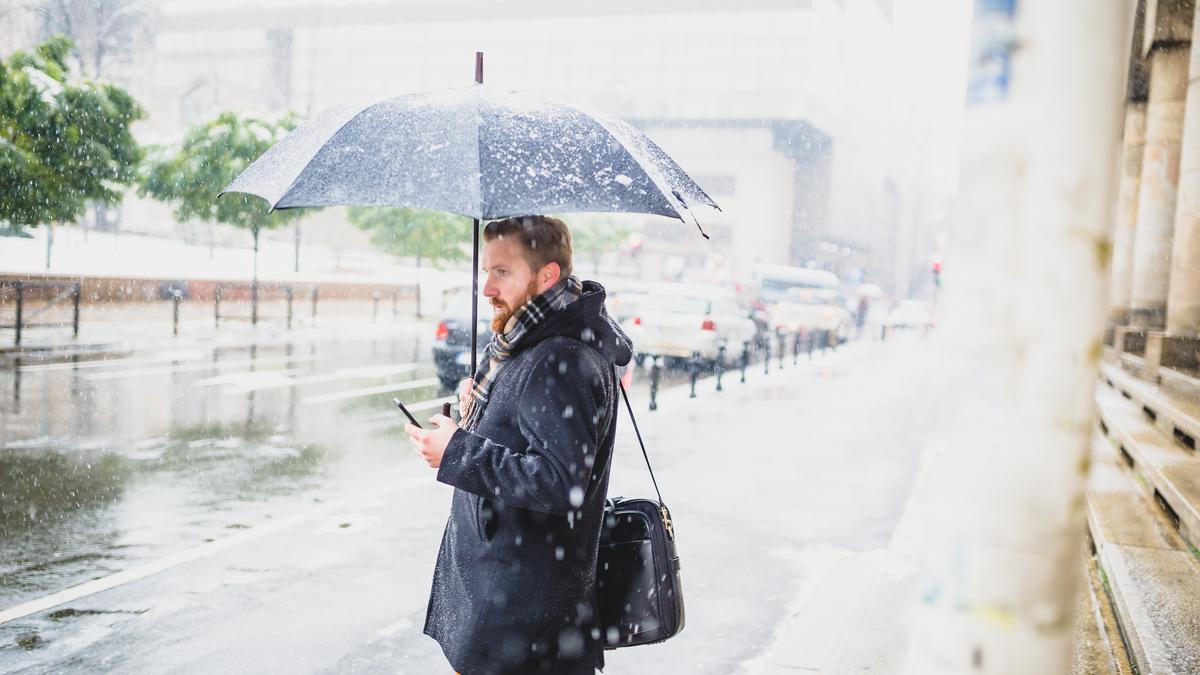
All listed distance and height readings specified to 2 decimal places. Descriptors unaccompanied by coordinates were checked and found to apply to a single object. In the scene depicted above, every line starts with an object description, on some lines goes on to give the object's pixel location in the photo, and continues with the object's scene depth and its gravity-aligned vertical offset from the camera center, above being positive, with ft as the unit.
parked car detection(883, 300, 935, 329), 175.32 -8.45
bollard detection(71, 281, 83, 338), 60.44 -5.40
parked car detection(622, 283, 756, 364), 63.72 -4.11
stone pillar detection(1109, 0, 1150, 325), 51.93 +5.45
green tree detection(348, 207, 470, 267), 114.52 +2.05
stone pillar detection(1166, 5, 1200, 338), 34.19 +1.32
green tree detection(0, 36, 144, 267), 62.39 +6.39
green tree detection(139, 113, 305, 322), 86.84 +6.30
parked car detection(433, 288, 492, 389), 47.75 -4.56
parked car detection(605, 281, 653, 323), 74.02 -3.51
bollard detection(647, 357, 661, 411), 42.24 -5.62
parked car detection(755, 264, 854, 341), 106.01 -4.13
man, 8.02 -1.75
